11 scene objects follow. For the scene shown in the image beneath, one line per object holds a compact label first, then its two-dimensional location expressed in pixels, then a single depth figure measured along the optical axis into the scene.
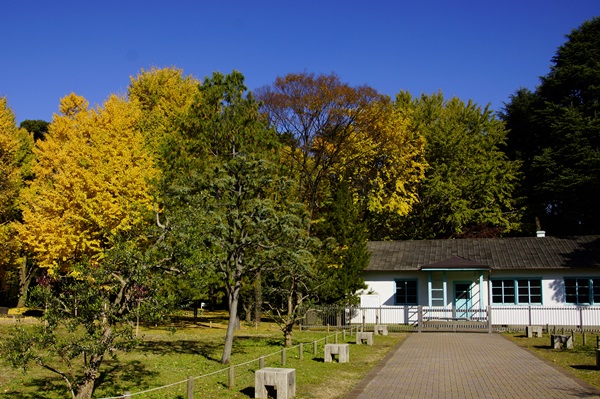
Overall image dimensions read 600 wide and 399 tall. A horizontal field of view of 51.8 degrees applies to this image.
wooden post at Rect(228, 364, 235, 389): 13.71
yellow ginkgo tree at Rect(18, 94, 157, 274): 30.16
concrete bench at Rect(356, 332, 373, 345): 24.12
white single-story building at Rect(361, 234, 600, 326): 33.22
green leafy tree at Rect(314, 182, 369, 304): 33.44
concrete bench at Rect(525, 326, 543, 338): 27.58
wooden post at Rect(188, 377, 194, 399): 11.41
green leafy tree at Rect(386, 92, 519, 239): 45.91
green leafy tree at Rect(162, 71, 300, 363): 17.59
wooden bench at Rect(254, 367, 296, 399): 12.68
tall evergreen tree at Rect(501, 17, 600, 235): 43.31
